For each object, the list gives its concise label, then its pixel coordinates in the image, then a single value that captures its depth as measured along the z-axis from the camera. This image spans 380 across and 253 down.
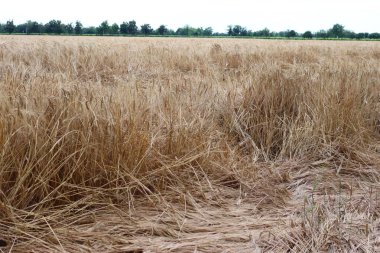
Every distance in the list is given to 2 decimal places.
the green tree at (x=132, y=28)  68.06
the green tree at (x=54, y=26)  63.38
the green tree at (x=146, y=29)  67.00
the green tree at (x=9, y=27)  62.97
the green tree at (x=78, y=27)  66.25
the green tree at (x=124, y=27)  68.31
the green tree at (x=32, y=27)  64.89
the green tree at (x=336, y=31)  66.12
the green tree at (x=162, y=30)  66.50
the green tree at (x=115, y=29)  71.31
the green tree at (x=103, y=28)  69.28
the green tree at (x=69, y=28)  65.74
